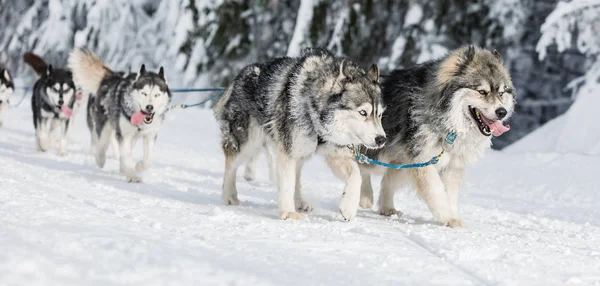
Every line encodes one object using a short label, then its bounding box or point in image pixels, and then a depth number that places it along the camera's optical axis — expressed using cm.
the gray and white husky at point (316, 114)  923
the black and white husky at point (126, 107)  1548
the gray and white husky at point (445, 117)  973
